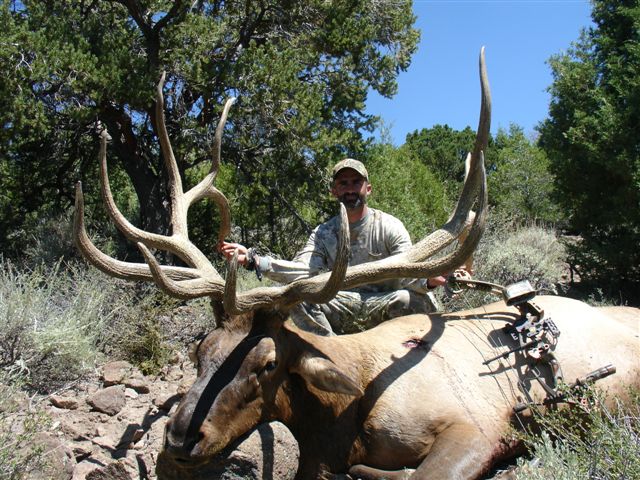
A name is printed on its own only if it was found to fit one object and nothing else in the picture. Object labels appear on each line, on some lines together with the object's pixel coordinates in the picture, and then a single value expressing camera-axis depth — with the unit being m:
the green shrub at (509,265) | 7.12
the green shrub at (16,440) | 3.49
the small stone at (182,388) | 4.95
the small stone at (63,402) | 4.86
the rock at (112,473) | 3.87
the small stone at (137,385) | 5.27
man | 4.88
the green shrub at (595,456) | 2.79
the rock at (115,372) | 5.32
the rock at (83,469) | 3.95
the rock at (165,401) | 4.95
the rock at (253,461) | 3.43
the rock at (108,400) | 4.86
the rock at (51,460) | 3.67
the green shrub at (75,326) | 5.23
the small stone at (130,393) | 5.15
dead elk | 3.33
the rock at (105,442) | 4.38
